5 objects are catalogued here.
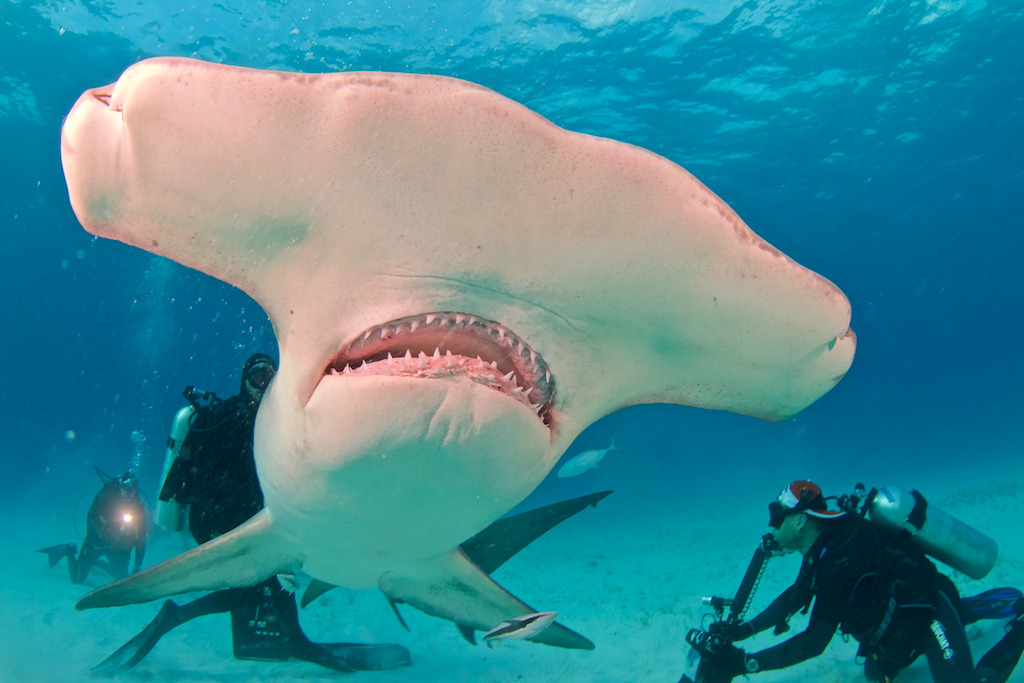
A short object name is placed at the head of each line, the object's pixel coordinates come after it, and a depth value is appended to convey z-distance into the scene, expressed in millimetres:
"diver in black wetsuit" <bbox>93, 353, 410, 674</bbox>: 4270
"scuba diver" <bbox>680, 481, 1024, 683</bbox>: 3801
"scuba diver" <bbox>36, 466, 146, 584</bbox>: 9523
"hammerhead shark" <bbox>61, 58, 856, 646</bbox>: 1329
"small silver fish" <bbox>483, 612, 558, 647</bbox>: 2957
